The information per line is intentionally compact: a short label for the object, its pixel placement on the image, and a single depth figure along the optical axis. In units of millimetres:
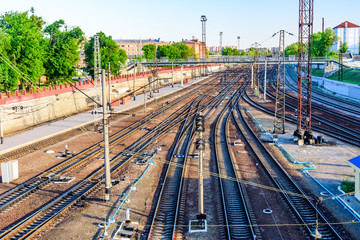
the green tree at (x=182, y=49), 126562
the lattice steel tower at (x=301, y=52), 30125
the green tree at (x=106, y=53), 71625
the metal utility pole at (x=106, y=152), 17375
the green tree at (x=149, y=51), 115369
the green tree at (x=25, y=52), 43875
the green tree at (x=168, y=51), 115200
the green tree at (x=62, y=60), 55531
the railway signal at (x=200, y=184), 14991
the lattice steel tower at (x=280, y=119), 35147
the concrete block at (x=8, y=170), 21050
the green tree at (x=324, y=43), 98125
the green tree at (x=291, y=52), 163850
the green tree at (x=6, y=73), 39594
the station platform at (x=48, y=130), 30055
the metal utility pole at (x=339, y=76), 70800
